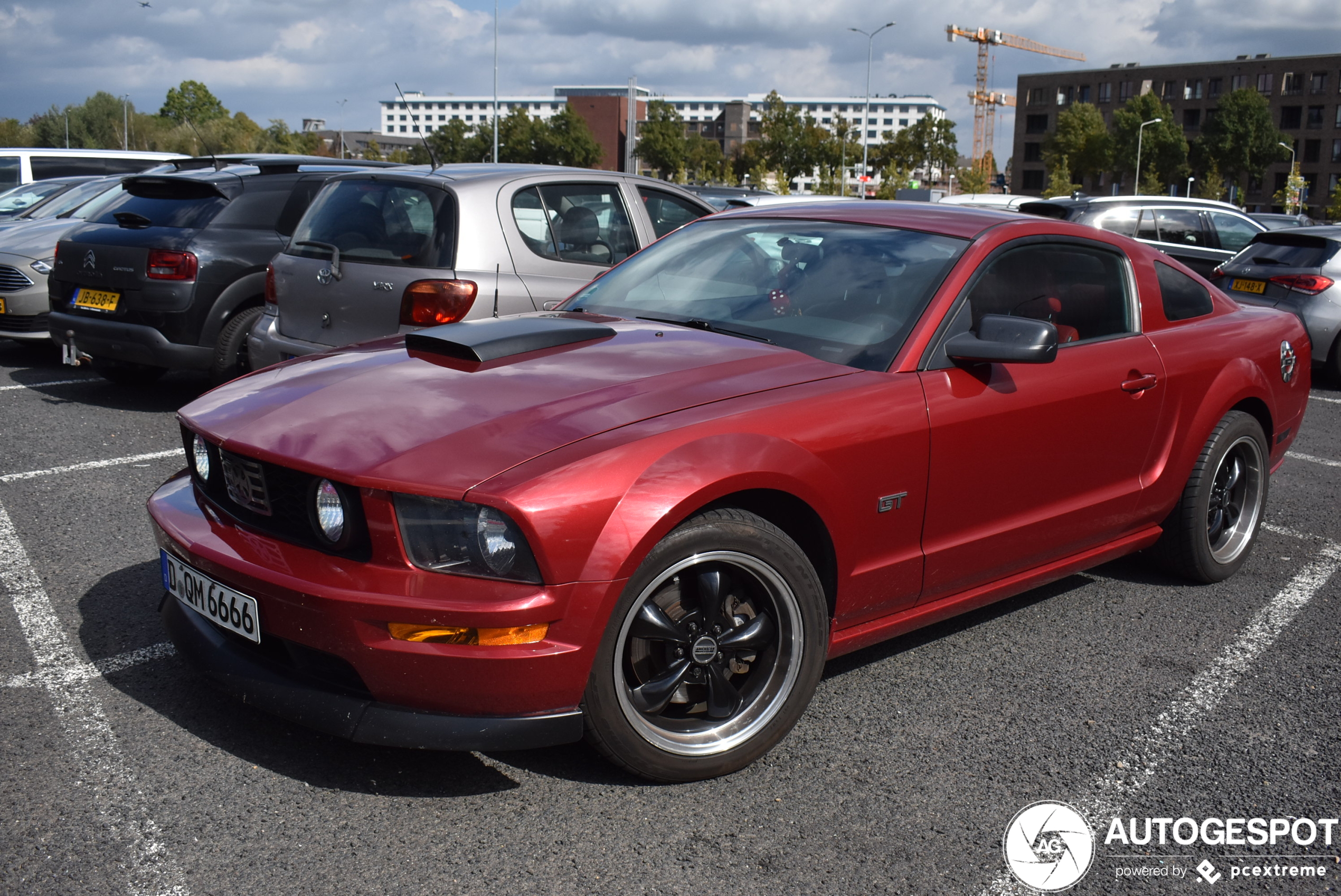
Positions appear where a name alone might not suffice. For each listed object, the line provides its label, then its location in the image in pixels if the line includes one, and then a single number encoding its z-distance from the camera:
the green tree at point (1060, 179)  76.28
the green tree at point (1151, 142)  81.56
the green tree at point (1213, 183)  82.56
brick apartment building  92.81
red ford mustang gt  2.53
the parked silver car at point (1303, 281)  10.39
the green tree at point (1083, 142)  81.25
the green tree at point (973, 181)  80.62
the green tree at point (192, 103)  131.12
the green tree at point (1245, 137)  81.12
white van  16.75
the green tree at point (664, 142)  85.19
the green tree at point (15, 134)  89.38
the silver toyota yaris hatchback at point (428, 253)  5.68
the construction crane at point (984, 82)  145.38
